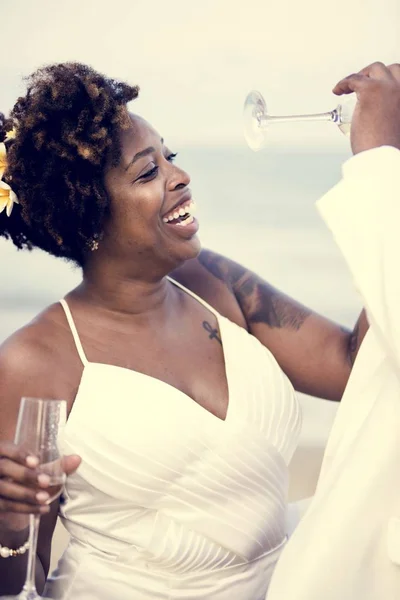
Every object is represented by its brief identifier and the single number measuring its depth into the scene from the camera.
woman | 2.18
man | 1.82
